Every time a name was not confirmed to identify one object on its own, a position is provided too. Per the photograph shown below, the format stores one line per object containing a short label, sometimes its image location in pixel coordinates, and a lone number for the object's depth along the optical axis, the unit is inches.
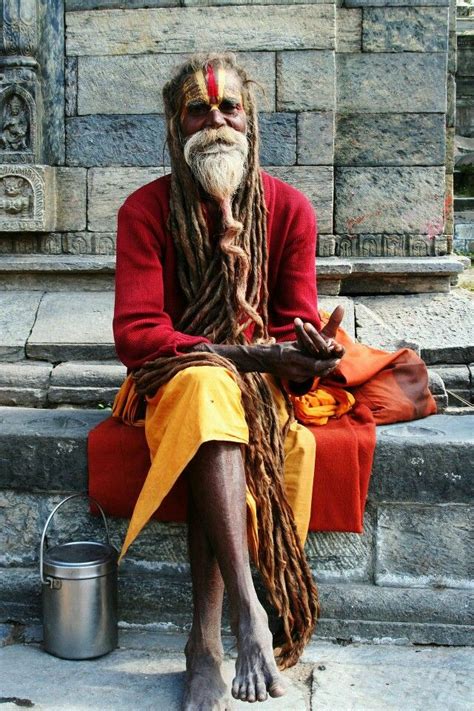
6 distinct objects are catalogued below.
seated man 119.6
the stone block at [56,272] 201.0
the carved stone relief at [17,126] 202.2
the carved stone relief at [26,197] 199.8
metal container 130.0
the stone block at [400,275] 201.8
